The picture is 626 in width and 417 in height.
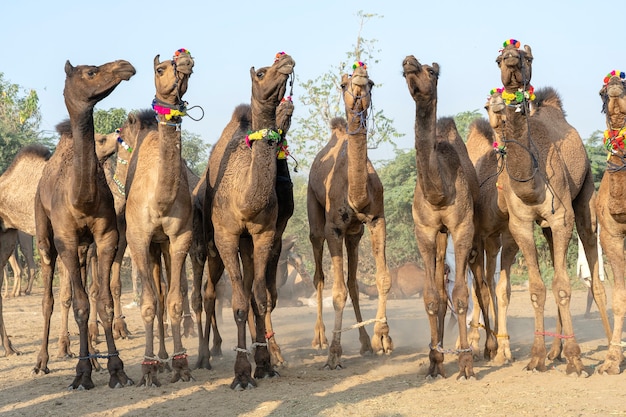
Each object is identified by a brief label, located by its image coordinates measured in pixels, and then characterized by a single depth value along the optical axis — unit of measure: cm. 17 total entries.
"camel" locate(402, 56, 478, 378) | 800
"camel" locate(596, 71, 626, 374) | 785
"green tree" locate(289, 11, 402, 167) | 2531
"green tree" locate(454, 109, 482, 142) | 2466
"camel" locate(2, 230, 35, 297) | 1942
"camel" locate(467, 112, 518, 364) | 907
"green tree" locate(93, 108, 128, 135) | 2330
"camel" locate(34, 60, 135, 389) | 805
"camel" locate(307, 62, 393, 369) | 873
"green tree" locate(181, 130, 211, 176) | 3625
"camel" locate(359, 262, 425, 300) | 1966
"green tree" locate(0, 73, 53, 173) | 2455
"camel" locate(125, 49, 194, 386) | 801
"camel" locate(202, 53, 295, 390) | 804
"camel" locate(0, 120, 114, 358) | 1166
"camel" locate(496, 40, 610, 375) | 784
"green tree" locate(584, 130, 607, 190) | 2049
